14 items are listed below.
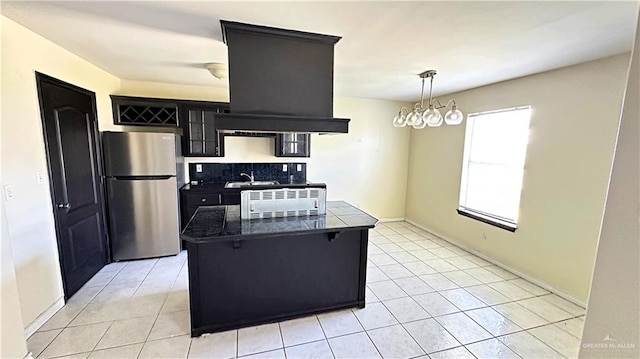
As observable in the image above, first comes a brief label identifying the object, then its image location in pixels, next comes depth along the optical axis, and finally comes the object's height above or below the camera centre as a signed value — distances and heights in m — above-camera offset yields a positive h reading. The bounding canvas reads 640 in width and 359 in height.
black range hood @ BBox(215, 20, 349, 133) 2.02 +0.57
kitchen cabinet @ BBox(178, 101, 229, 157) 3.81 +0.34
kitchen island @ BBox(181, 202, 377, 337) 2.11 -0.97
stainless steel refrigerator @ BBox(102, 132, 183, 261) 3.25 -0.53
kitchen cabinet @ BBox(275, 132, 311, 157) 4.25 +0.13
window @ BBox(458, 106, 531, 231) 3.31 -0.11
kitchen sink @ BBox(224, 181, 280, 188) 4.11 -0.49
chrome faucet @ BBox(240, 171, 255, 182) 4.35 -0.39
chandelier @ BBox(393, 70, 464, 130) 2.70 +0.39
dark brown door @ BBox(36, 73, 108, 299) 2.38 -0.27
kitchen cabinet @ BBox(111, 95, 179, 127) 3.57 +0.54
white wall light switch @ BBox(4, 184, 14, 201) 1.92 -0.32
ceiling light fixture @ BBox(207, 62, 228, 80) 2.88 +0.90
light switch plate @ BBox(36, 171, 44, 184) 2.21 -0.24
